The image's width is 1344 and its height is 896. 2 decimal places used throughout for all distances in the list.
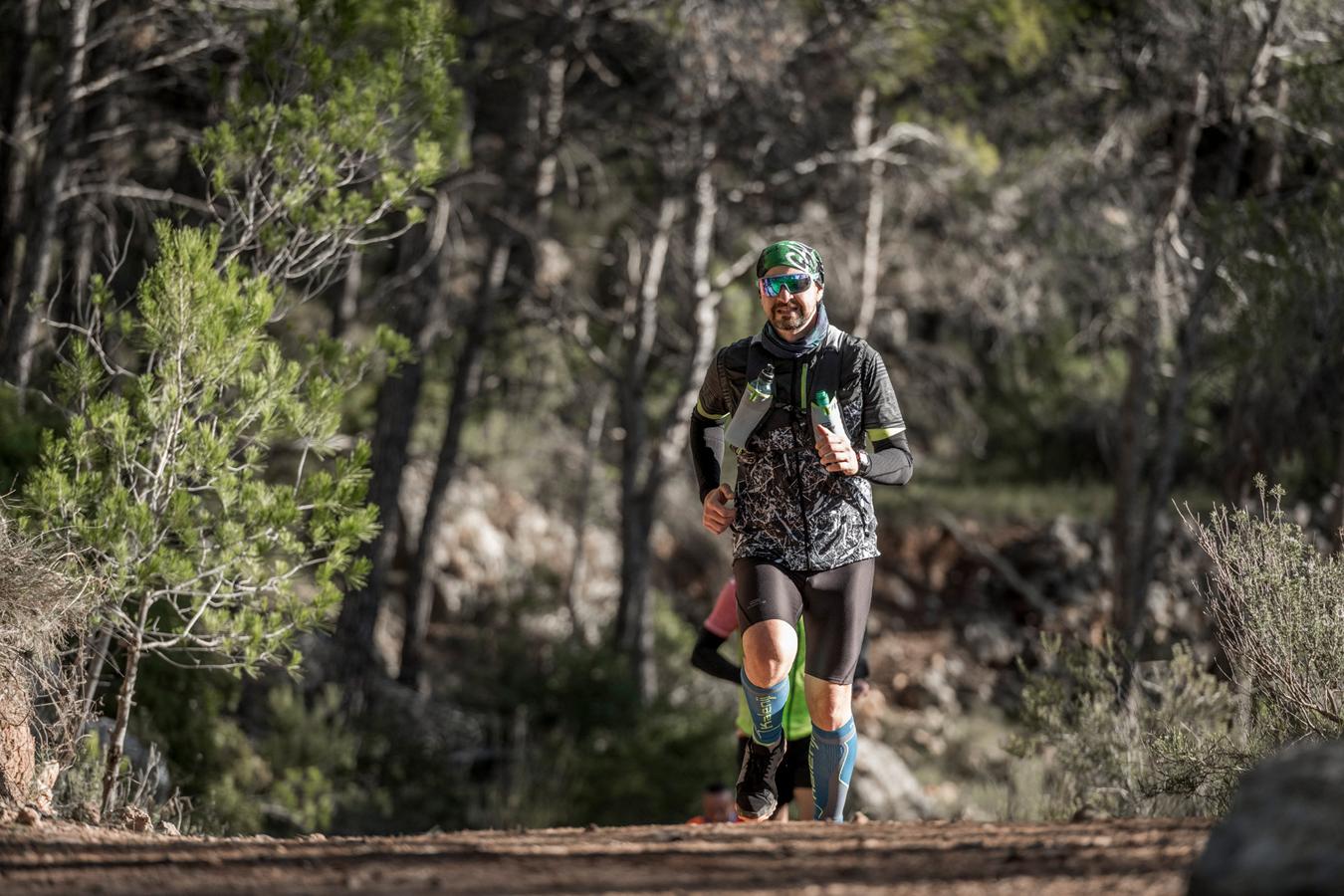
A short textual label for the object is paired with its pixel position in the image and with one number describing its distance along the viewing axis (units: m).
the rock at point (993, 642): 48.19
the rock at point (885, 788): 30.09
